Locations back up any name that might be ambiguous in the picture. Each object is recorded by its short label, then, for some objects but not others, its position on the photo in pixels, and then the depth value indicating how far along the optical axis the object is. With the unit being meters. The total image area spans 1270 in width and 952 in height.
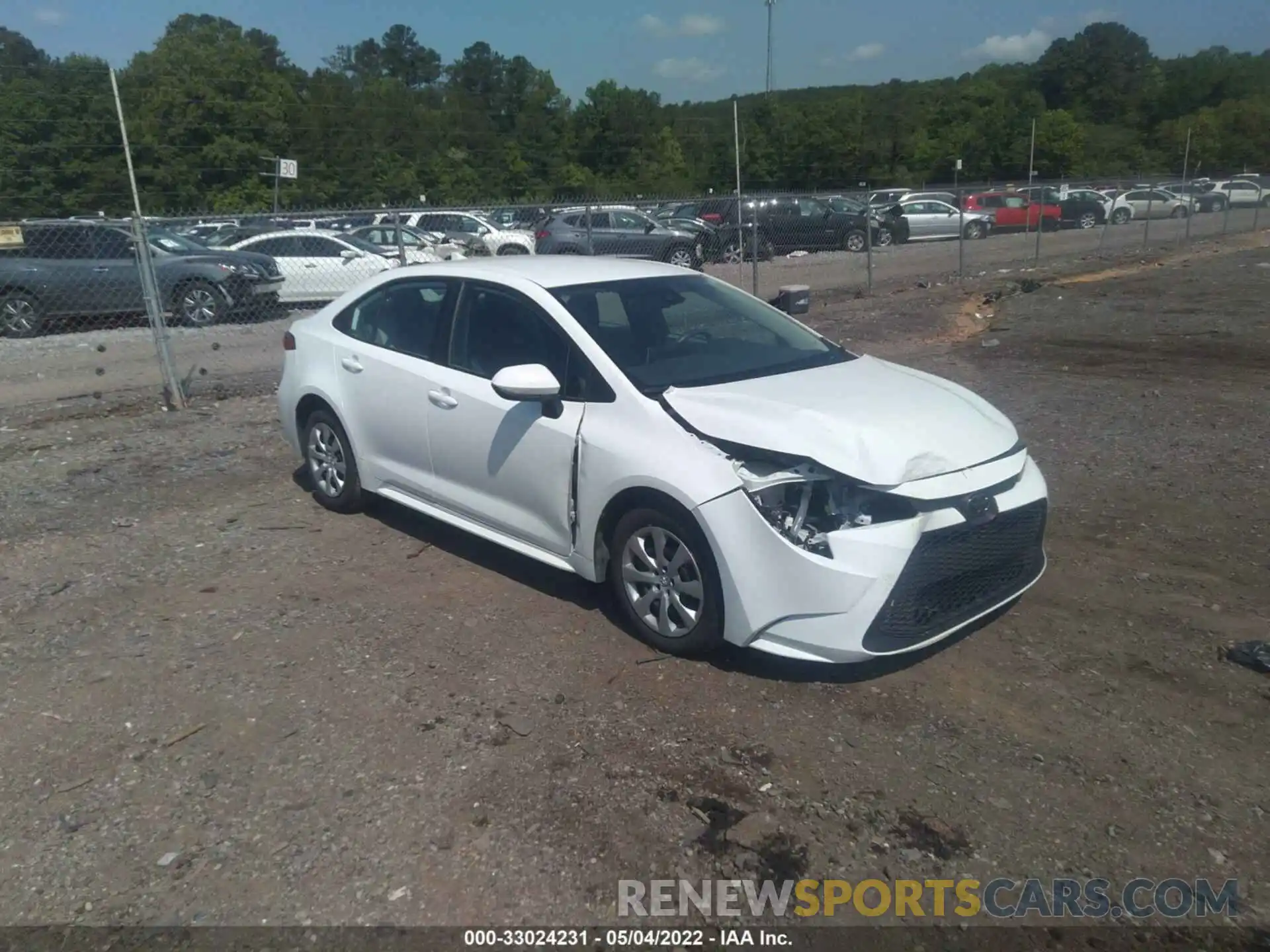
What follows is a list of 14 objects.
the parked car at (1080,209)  39.16
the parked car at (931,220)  34.06
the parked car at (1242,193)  37.12
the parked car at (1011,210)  37.38
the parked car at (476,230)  23.75
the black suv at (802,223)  25.97
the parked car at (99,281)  14.70
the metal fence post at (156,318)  9.25
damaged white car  4.20
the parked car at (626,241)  18.42
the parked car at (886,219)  31.02
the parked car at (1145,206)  39.22
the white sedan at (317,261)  17.34
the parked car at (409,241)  17.75
